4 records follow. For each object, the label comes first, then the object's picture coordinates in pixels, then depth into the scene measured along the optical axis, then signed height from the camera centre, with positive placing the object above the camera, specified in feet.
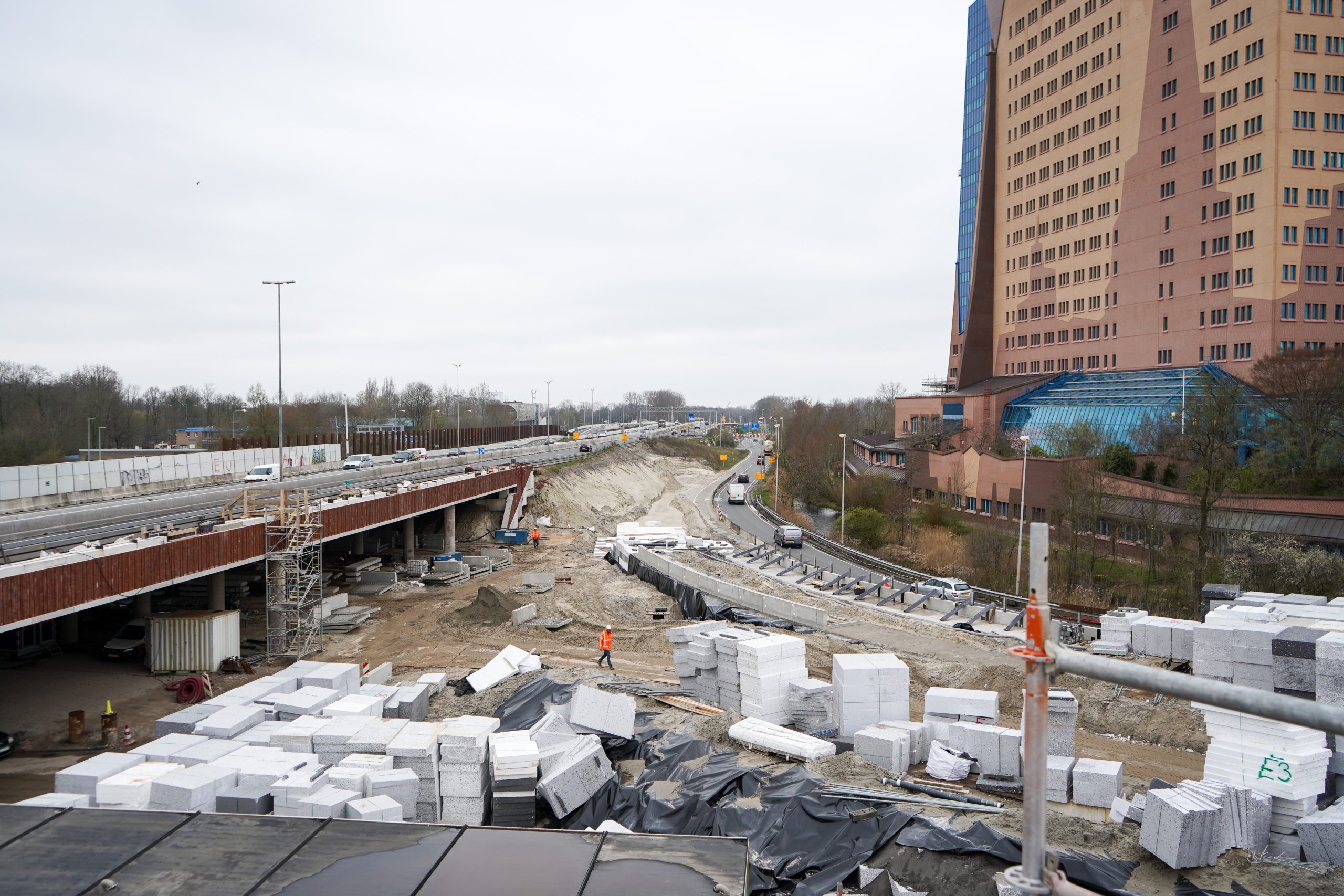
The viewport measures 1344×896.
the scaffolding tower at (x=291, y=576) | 80.12 -16.25
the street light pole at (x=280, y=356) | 132.26 +11.86
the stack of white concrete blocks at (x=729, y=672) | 58.49 -18.38
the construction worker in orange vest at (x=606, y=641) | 74.64 -20.50
